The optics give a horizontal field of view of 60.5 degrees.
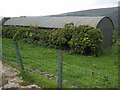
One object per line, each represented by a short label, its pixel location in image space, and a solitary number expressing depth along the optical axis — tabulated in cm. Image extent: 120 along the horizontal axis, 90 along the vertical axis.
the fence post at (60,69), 236
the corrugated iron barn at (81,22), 765
